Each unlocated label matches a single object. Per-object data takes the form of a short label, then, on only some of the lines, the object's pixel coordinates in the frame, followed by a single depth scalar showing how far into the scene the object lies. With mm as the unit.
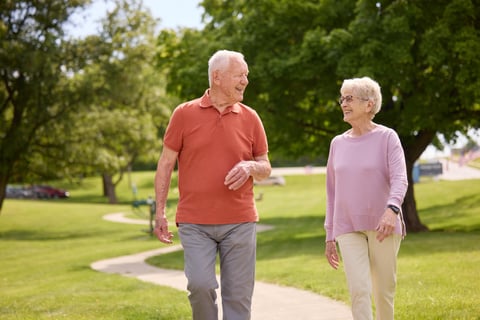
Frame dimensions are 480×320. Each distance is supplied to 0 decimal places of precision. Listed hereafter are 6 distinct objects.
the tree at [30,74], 30109
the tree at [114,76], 32438
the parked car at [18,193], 68625
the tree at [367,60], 17828
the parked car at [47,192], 67375
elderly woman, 5203
